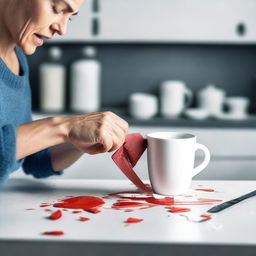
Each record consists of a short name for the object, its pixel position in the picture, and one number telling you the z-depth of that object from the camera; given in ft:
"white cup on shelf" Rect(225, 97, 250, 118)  9.20
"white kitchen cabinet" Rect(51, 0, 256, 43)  9.12
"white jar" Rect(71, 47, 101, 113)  9.32
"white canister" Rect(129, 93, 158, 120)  8.89
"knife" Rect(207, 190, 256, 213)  3.37
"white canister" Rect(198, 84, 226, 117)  9.39
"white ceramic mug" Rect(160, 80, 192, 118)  9.32
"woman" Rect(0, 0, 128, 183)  3.65
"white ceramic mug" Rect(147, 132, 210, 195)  3.59
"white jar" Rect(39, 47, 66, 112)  9.37
